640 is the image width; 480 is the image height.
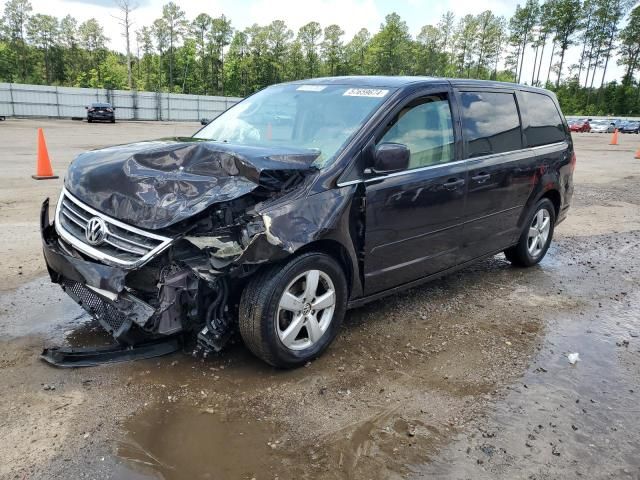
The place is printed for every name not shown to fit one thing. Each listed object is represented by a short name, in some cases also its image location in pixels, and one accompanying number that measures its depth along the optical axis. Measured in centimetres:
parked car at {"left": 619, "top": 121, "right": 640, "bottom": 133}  5165
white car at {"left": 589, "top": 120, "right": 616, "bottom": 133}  5147
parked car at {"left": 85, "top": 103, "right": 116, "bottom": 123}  3512
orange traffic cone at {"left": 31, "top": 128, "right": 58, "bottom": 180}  990
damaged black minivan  288
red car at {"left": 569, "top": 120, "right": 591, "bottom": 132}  5262
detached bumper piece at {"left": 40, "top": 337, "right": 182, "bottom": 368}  325
